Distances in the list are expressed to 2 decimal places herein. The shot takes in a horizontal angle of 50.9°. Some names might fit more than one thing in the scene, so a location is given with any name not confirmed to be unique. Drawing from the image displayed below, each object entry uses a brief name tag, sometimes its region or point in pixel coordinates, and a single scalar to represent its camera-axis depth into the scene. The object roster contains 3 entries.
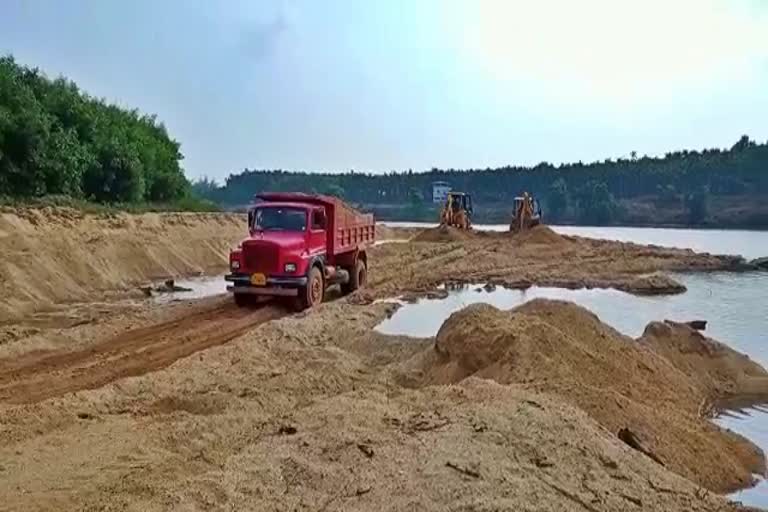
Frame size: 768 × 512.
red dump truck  17.72
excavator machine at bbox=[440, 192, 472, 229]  51.97
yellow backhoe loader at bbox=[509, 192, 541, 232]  48.88
